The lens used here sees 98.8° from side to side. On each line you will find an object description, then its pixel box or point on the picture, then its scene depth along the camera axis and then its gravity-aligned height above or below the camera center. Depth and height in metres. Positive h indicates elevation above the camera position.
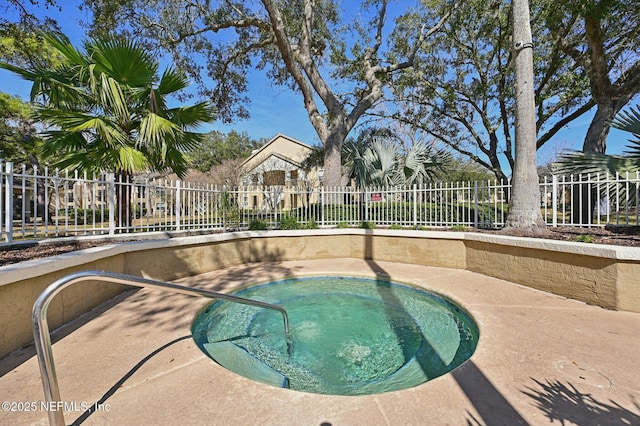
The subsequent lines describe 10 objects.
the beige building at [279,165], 24.00 +4.48
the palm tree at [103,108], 5.81 +2.46
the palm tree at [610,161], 5.79 +1.16
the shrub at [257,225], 8.14 -0.35
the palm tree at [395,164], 11.73 +2.16
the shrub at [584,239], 4.75 -0.48
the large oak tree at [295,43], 11.46 +8.01
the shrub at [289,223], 8.34 -0.29
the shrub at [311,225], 8.53 -0.37
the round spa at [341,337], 2.96 -1.71
